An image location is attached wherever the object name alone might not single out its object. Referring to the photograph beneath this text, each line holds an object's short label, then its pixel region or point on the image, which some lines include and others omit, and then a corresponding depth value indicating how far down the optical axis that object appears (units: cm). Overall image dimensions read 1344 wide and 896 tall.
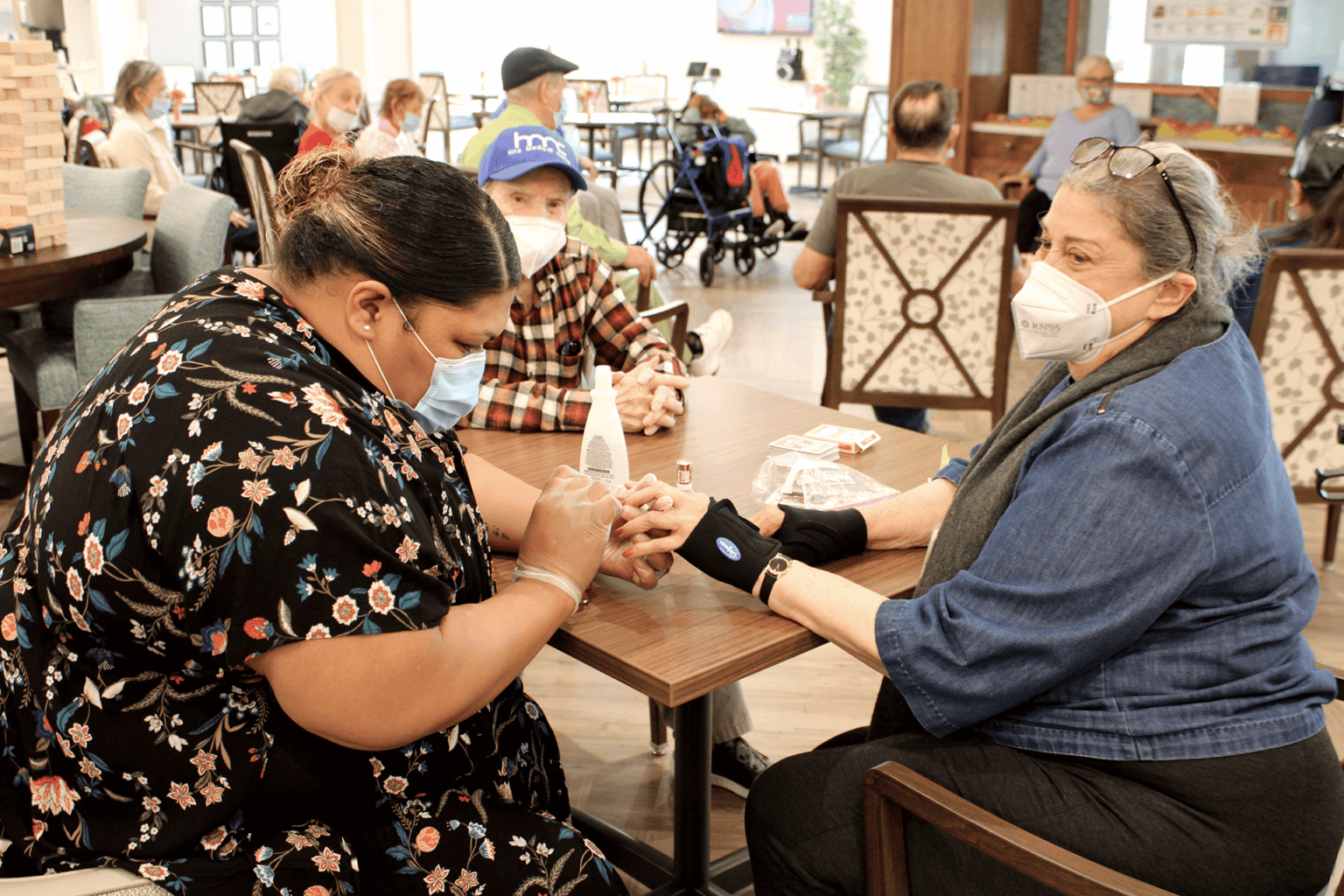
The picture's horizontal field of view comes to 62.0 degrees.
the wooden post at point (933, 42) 711
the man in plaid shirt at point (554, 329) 200
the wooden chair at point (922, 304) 360
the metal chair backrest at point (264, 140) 668
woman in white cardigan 581
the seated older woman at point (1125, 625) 117
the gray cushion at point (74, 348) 306
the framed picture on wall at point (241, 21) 1455
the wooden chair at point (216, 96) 1065
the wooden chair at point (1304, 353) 293
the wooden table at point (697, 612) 128
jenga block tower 321
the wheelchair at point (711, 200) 737
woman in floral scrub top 100
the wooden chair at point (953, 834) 103
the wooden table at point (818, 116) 1098
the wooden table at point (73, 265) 319
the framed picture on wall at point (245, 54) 1469
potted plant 1366
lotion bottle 164
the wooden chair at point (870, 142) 1085
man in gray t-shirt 388
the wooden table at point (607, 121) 935
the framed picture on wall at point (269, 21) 1455
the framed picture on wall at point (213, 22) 1454
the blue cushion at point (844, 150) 1076
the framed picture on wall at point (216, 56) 1465
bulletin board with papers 682
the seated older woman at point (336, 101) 594
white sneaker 302
